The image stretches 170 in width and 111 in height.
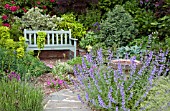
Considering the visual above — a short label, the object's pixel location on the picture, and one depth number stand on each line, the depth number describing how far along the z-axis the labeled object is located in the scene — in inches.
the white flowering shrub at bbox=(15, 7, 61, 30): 306.3
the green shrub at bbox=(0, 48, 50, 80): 201.0
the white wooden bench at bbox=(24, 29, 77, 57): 284.4
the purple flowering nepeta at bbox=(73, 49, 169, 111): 131.5
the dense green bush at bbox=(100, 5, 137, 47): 282.4
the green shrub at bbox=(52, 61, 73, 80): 215.0
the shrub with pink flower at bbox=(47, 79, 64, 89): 188.9
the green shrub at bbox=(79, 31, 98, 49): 298.5
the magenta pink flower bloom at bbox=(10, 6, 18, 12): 325.7
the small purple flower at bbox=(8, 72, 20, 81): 174.3
